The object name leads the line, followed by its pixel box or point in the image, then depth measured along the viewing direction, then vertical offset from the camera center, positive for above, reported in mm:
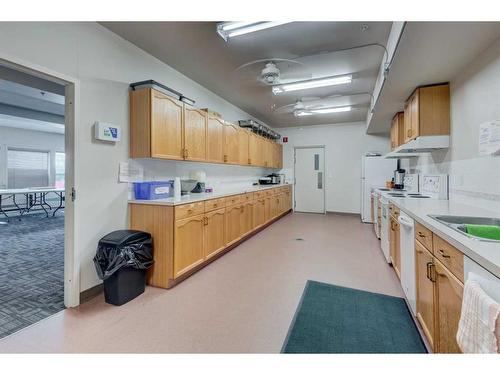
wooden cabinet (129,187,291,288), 2490 -568
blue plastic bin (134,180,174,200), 2709 -56
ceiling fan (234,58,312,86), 3027 +1601
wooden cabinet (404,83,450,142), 2744 +878
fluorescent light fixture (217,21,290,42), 2057 +1405
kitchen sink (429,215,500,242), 1661 -248
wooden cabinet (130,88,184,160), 2594 +687
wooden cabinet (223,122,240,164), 4102 +742
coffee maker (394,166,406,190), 4631 +121
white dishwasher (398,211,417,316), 1923 -642
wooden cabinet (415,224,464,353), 1185 -640
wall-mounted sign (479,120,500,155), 1812 +378
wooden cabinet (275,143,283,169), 6774 +827
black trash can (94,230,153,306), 2150 -732
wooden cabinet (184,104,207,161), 3115 +708
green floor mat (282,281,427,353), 1640 -1105
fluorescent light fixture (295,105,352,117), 5066 +1629
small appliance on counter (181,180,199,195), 3404 -13
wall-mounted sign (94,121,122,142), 2318 +539
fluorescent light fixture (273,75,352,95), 3260 +1458
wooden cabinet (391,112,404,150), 4031 +983
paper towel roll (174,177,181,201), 2929 -36
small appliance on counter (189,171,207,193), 3586 +85
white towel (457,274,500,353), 781 -481
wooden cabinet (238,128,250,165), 4580 +769
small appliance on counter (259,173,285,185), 5988 +151
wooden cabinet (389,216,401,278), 2531 -694
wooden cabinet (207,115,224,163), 3614 +718
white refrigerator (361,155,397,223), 5395 +233
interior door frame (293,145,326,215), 6930 +788
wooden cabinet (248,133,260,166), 5023 +782
